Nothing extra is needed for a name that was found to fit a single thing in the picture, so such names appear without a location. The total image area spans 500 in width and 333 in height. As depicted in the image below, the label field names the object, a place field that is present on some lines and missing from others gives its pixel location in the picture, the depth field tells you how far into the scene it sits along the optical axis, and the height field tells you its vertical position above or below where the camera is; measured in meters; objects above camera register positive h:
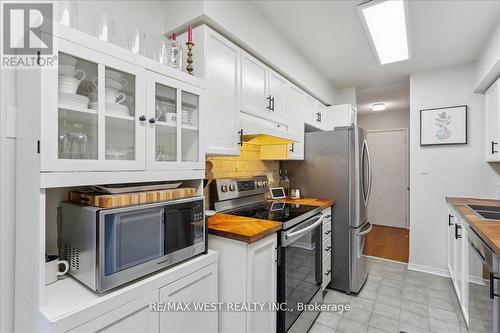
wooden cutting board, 1.03 -0.14
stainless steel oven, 1.68 -0.78
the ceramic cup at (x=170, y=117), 1.32 +0.26
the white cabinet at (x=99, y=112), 0.89 +0.23
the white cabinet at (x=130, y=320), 0.92 -0.60
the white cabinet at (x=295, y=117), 2.62 +0.53
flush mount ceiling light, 4.70 +1.14
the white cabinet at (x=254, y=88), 1.94 +0.64
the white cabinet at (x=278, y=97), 2.29 +0.66
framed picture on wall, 2.91 +0.48
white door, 5.09 -0.23
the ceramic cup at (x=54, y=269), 1.03 -0.43
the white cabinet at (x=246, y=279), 1.44 -0.66
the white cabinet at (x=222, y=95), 1.63 +0.49
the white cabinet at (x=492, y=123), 2.32 +0.42
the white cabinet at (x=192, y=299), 1.18 -0.68
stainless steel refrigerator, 2.51 -0.24
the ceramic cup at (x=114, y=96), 1.10 +0.31
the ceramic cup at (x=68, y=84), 0.95 +0.32
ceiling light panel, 1.78 +1.13
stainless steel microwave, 0.97 -0.31
